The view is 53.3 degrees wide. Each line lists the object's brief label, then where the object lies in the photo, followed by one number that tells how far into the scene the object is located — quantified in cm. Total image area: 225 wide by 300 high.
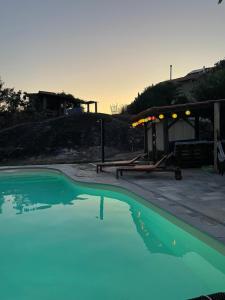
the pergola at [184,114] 851
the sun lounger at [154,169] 735
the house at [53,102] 2581
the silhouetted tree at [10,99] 2613
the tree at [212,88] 1671
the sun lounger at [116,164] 924
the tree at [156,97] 2357
